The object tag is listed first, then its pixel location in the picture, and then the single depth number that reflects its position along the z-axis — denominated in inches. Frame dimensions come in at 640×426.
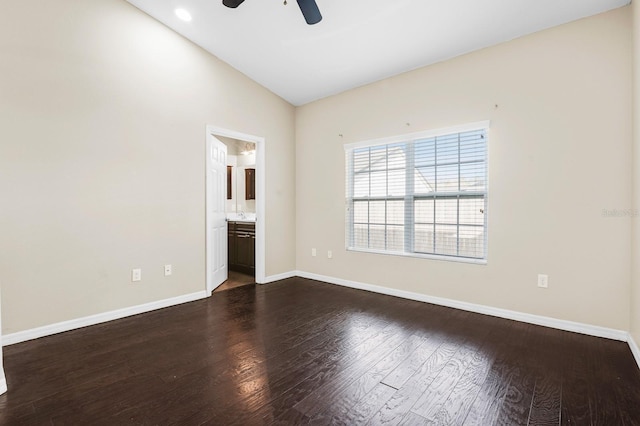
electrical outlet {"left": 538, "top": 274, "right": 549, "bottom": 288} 112.6
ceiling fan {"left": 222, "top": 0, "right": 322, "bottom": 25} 91.4
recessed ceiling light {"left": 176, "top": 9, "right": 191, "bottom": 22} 124.5
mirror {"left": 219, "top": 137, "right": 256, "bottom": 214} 236.5
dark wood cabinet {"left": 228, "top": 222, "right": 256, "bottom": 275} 195.6
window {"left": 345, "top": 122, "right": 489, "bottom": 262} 129.1
